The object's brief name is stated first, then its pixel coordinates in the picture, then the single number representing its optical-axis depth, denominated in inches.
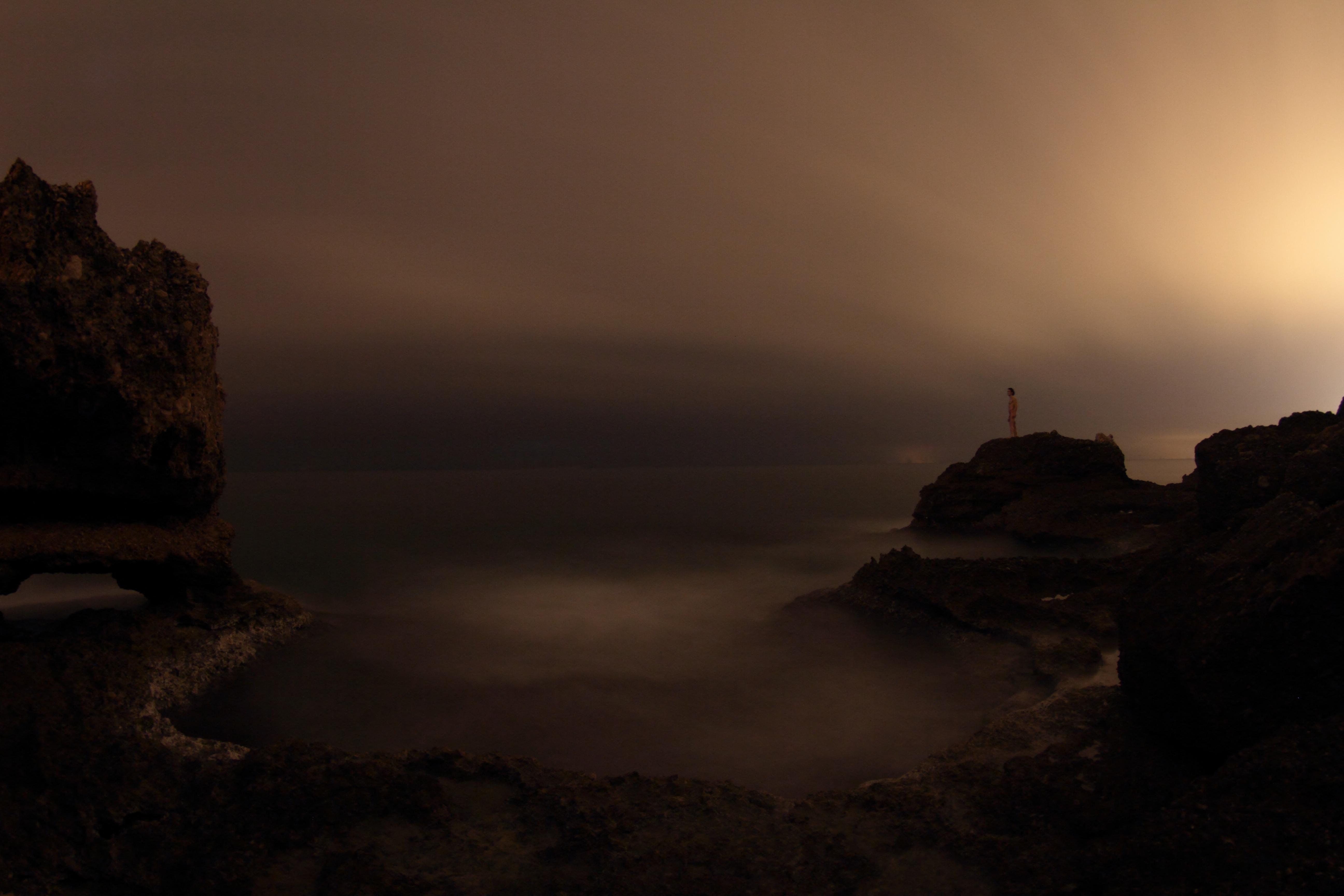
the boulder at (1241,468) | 377.7
